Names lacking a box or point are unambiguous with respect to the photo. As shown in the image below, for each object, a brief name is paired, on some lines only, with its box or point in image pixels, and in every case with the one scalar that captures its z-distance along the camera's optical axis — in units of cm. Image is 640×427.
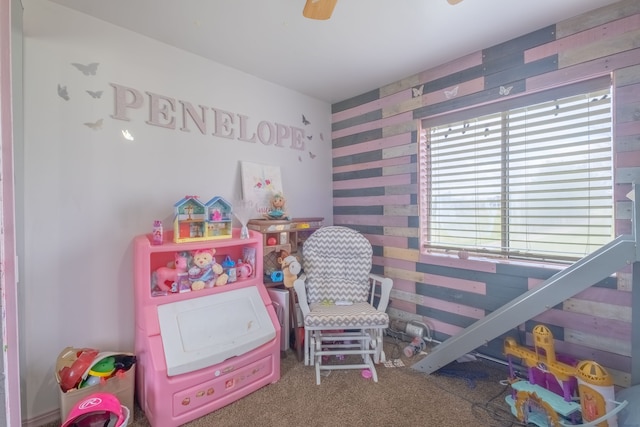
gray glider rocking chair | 207
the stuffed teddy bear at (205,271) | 192
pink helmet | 133
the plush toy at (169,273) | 185
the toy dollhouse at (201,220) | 191
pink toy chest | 157
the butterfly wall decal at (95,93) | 175
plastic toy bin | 146
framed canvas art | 247
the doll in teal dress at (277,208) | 253
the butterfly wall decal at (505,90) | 206
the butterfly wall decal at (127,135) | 187
